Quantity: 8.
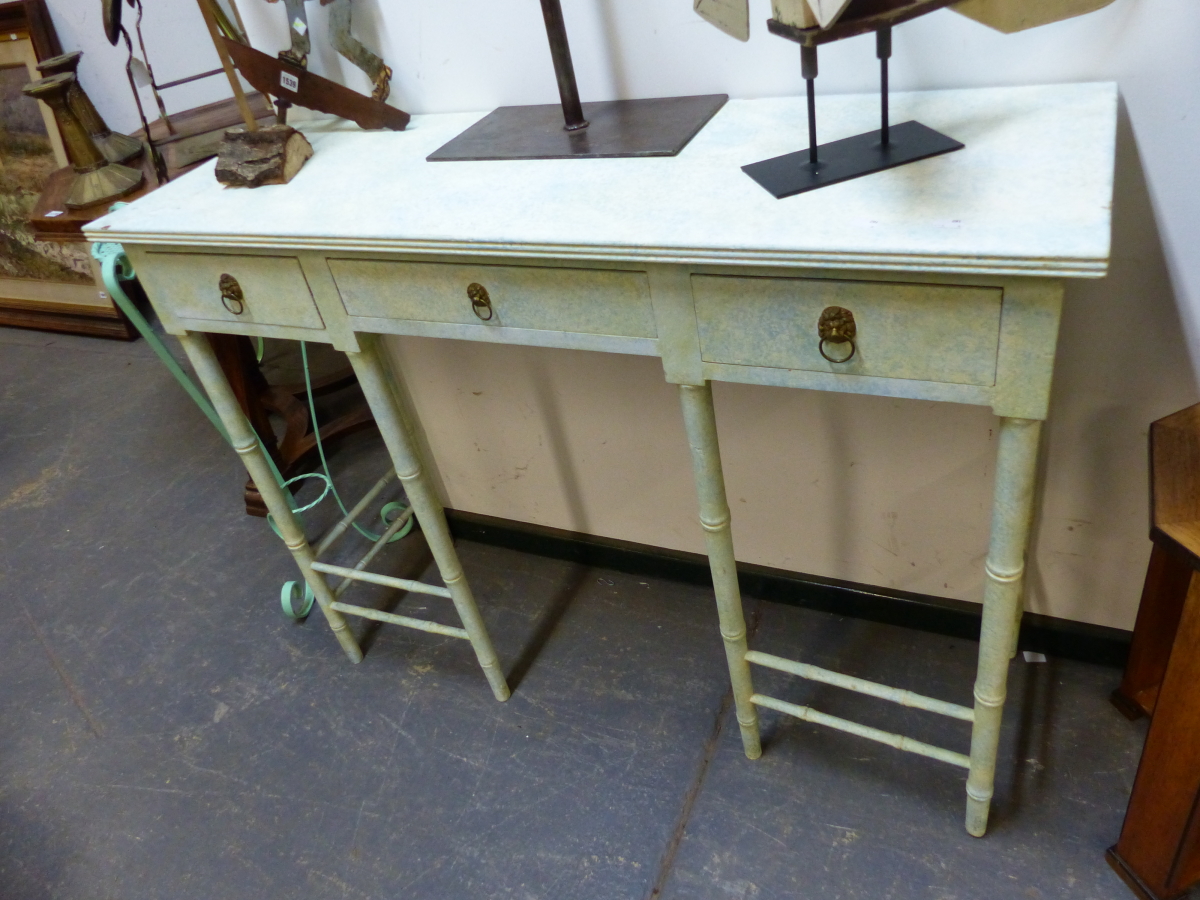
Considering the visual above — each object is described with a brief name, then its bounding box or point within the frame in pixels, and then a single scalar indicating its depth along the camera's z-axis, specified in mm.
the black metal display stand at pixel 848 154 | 1013
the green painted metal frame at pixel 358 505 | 1495
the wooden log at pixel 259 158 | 1388
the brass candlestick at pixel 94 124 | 2266
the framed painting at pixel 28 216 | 3199
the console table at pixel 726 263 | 897
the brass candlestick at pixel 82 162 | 2125
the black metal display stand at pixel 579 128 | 1230
